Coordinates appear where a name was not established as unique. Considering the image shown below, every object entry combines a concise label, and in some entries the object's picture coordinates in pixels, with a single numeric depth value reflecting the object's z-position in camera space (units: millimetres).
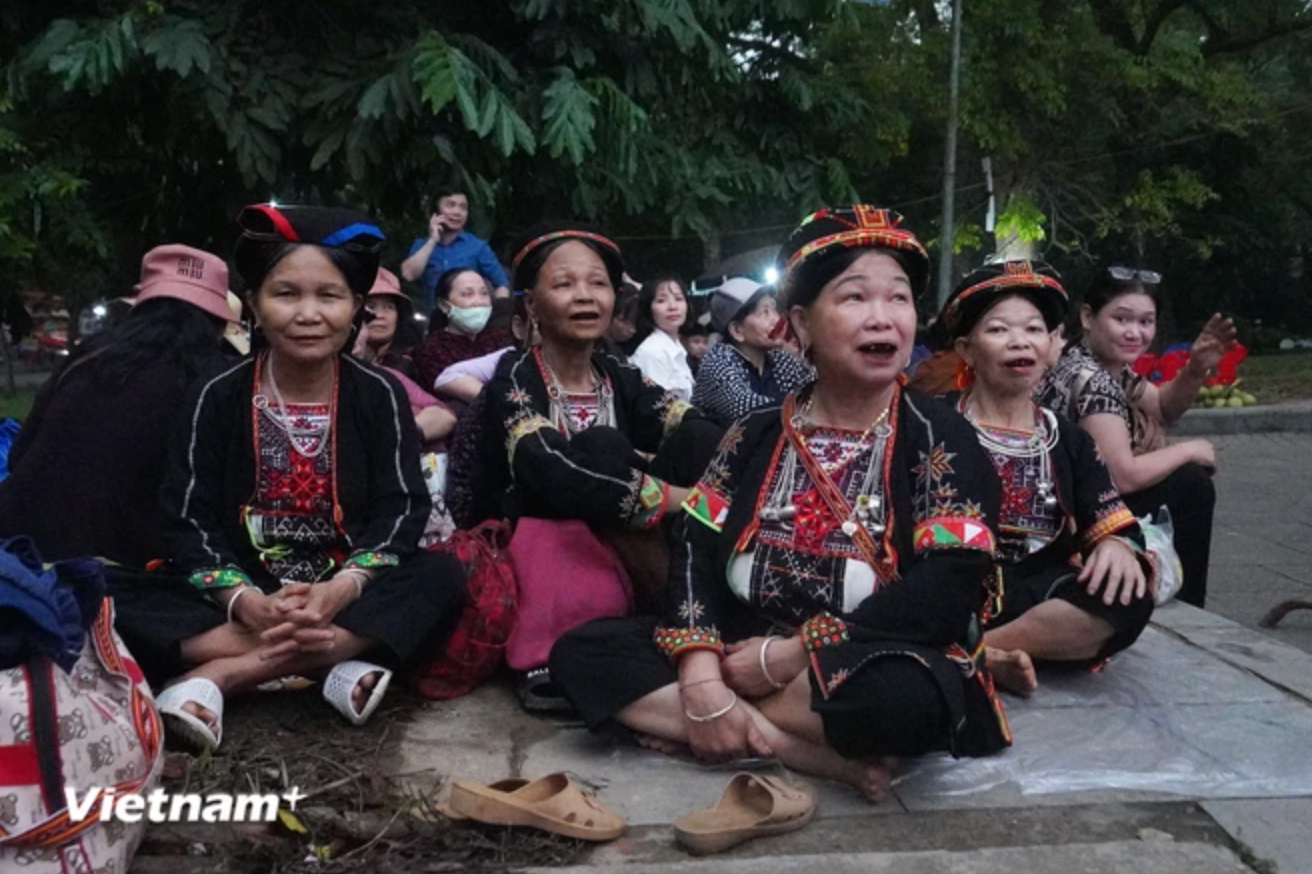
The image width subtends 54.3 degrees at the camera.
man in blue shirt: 6891
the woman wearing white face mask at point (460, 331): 5574
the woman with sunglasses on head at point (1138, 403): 4289
